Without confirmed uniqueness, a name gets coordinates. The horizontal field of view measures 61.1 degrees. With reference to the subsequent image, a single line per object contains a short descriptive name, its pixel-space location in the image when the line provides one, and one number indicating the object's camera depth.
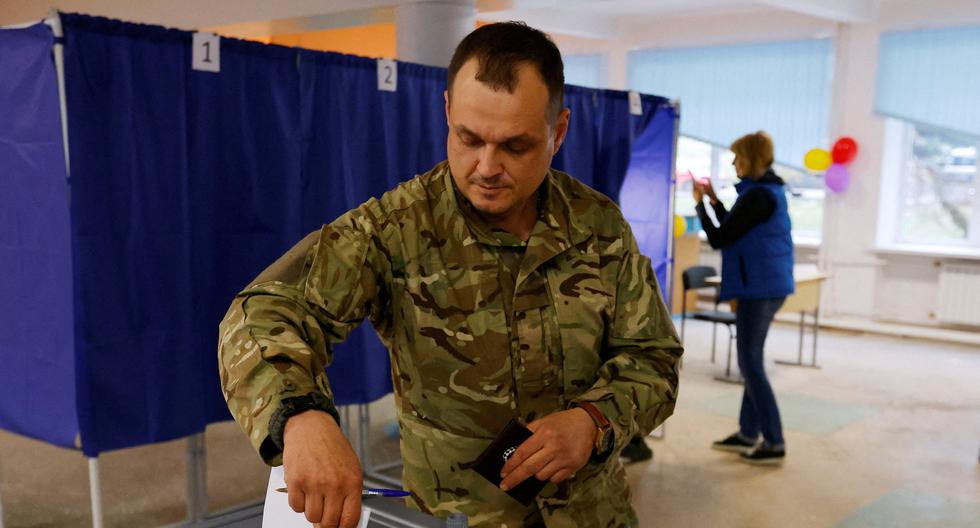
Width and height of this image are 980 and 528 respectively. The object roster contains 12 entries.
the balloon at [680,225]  6.93
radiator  7.13
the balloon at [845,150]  7.61
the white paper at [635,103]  4.28
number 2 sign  3.20
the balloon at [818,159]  7.66
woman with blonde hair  3.93
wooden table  5.88
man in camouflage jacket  1.00
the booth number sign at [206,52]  2.58
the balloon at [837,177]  7.64
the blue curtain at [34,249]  2.37
